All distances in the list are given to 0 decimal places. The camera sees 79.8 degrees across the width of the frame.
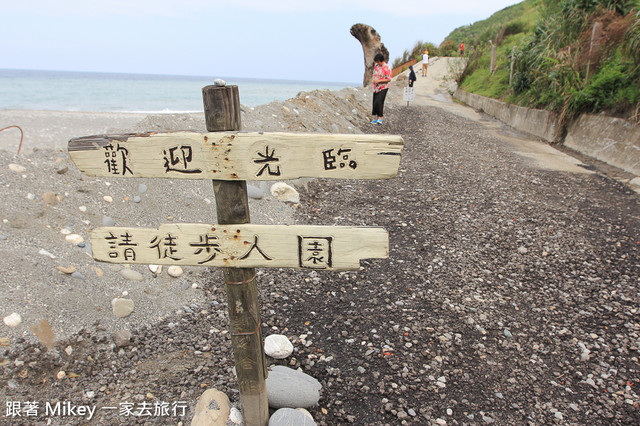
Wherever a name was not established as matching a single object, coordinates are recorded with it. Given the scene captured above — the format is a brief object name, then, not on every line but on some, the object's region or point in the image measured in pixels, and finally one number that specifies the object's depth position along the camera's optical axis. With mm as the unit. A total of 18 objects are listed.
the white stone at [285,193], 5922
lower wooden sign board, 1867
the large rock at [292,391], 2598
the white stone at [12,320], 2822
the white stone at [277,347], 3082
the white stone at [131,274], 3629
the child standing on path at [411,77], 17714
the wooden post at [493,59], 18684
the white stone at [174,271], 3855
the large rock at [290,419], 2387
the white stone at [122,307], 3254
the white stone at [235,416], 2506
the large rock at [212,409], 2428
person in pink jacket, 11135
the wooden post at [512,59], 14646
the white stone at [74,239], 3727
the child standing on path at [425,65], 26991
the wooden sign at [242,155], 1751
